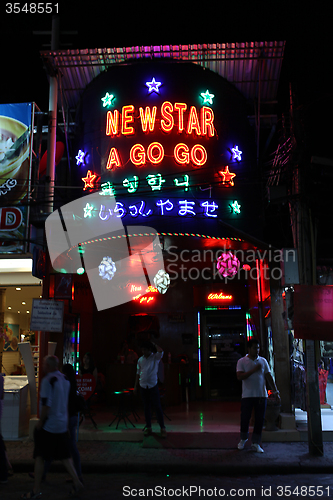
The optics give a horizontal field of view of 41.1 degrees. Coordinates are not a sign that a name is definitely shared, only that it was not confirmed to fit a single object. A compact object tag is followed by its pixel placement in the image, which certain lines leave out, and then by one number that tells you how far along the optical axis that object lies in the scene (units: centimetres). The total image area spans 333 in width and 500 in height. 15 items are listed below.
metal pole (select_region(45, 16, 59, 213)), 1305
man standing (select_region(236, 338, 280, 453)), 838
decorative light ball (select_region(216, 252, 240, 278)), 1263
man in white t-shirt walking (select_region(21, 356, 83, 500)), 597
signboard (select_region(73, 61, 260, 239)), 1309
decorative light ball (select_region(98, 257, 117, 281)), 1390
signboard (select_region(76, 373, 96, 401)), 996
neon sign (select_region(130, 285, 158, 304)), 1695
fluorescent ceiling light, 1216
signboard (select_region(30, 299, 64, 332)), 1021
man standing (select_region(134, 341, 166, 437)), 911
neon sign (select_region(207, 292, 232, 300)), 1648
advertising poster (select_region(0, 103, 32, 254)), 1166
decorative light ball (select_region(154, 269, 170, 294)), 1570
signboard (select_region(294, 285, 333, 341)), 854
